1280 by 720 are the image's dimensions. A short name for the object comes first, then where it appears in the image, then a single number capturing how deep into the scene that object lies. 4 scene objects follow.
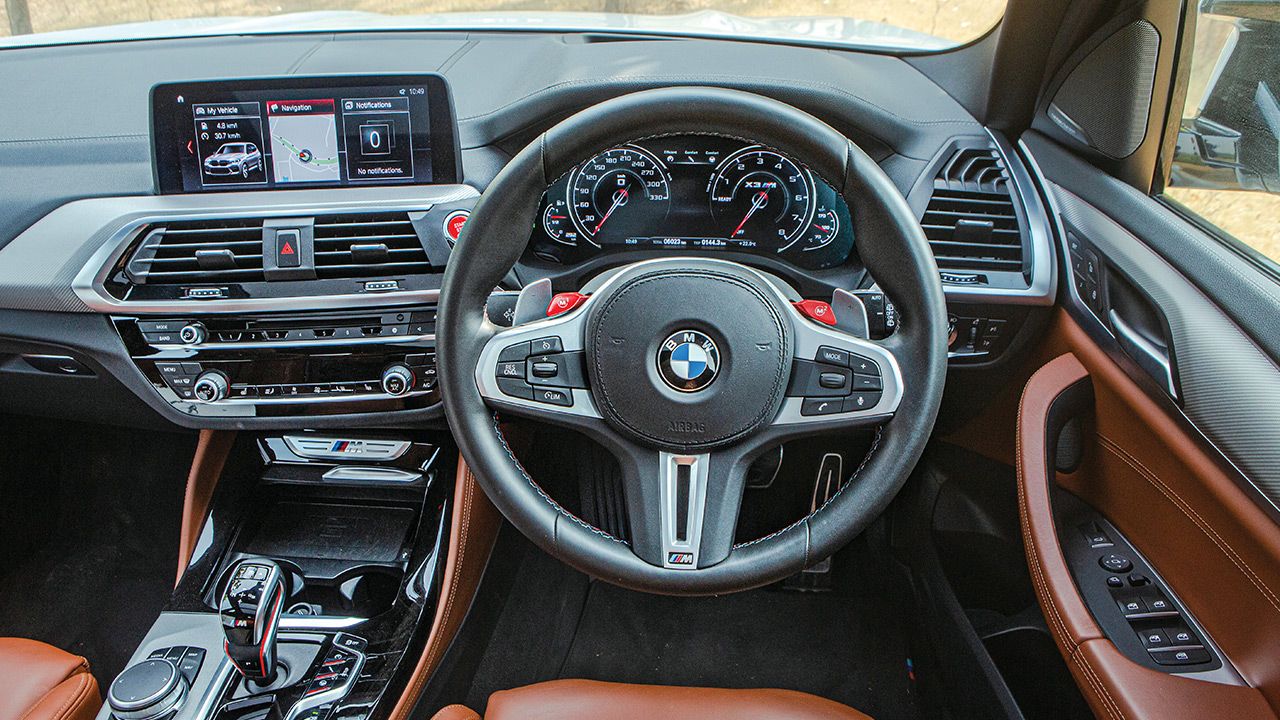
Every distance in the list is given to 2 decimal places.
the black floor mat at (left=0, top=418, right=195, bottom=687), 2.23
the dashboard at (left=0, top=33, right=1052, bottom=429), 1.58
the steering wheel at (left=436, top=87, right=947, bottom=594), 1.10
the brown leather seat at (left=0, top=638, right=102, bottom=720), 1.34
